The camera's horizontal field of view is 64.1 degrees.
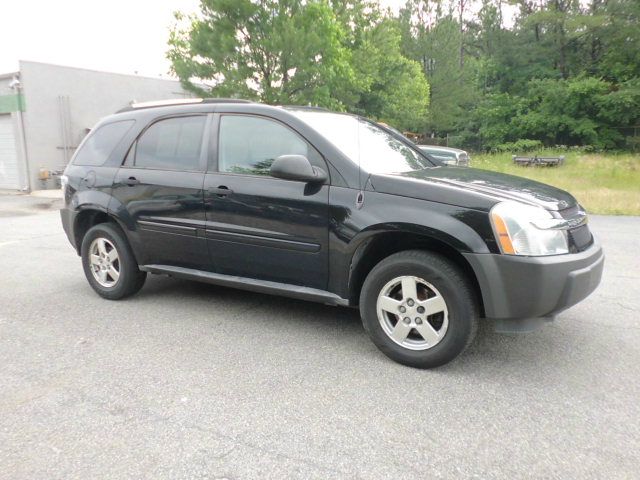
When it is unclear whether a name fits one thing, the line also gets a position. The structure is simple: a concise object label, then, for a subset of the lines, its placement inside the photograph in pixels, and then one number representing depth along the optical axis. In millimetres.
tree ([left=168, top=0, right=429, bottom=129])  17469
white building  18688
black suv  3115
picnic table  22906
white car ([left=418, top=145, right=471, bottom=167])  13661
